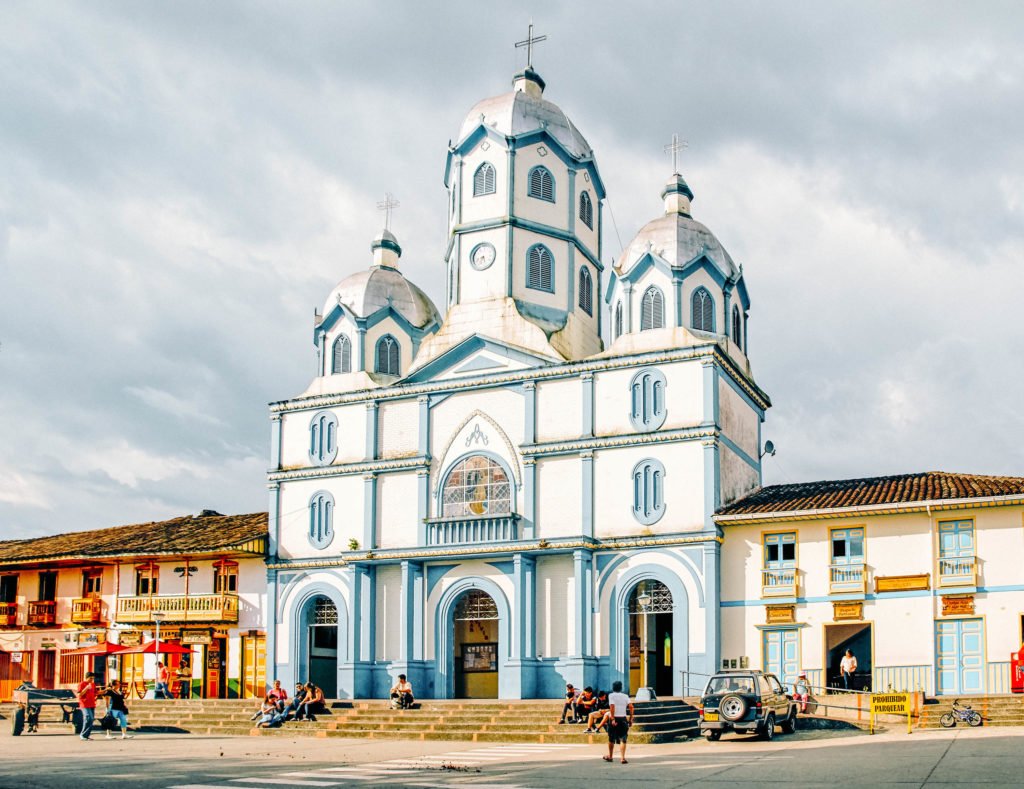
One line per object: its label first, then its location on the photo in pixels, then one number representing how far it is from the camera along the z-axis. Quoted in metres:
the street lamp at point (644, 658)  37.68
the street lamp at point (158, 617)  39.62
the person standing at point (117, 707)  31.50
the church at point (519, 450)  35.94
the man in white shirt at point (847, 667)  33.06
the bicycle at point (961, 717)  29.28
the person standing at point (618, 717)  23.58
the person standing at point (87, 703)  30.00
